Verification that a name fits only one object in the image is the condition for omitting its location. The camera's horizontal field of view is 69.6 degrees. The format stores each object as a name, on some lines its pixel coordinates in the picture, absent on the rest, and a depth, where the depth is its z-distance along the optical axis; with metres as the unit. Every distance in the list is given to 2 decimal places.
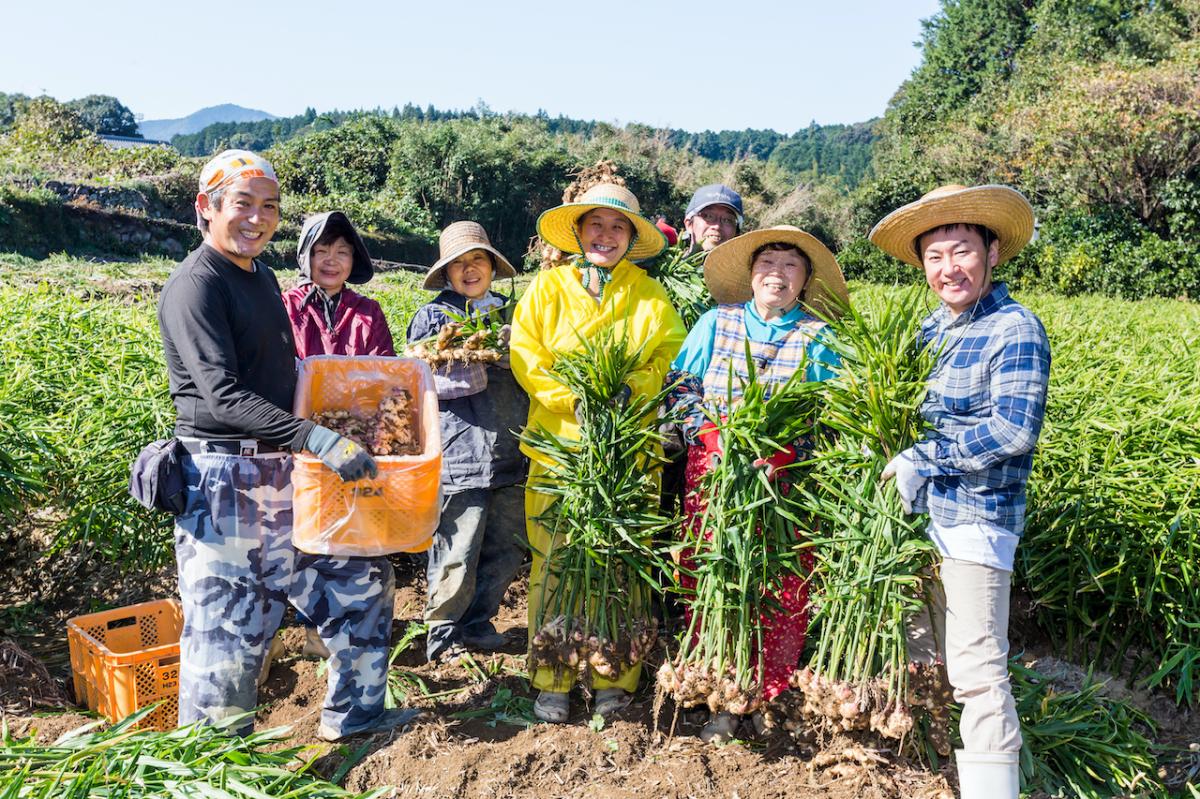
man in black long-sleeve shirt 2.38
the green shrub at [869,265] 18.27
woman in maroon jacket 3.22
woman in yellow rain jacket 2.90
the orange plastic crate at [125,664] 2.71
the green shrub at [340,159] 26.88
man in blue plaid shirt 2.24
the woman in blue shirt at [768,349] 2.70
